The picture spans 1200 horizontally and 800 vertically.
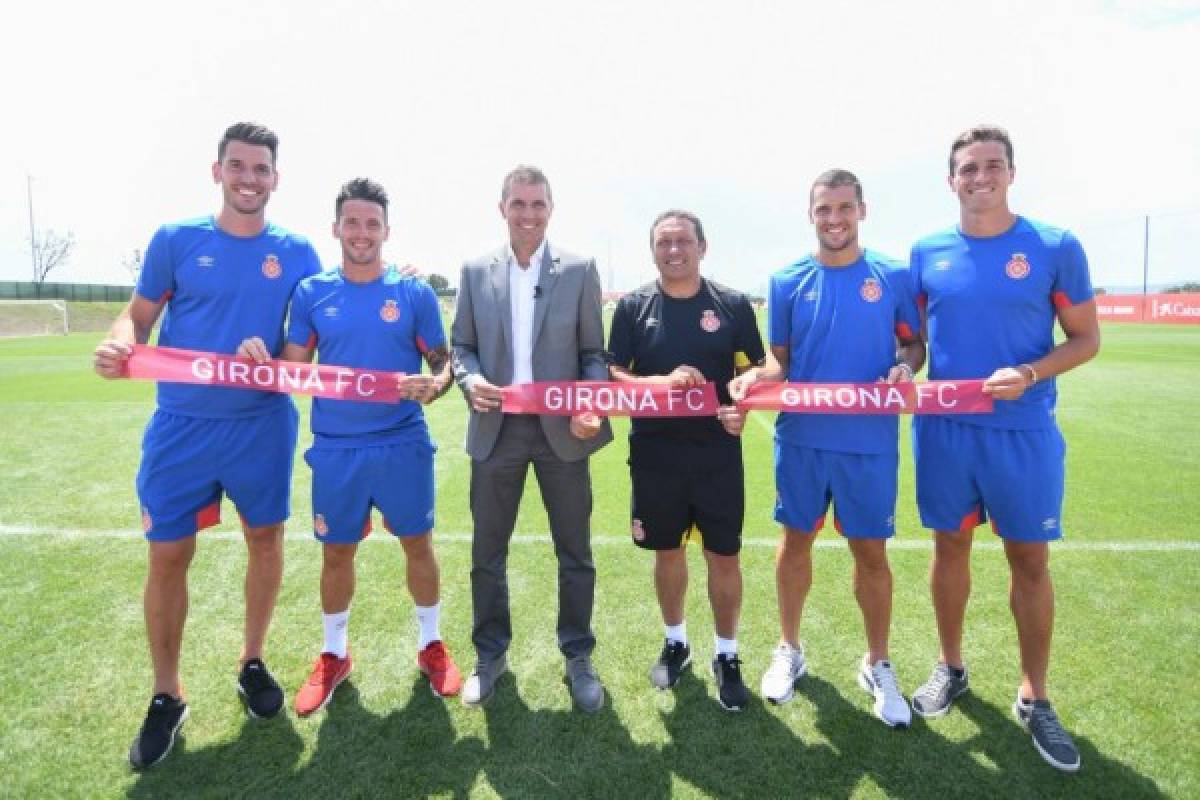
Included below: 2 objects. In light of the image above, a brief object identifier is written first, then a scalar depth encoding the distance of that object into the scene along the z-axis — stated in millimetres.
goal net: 35688
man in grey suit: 3625
